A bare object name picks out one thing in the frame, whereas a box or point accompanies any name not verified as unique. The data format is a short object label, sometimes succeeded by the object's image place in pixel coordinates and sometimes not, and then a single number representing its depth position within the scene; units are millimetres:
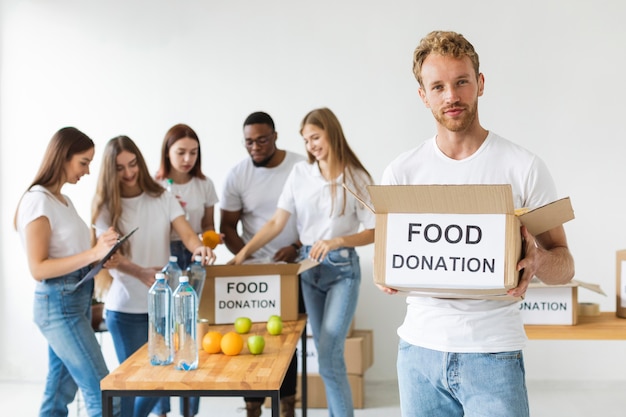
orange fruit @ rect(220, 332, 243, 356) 2480
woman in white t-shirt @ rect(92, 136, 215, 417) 3203
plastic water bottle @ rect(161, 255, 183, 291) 2895
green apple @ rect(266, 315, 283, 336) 2768
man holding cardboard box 1622
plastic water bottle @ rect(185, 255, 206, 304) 2914
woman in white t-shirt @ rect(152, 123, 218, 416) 3678
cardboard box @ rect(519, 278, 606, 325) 2953
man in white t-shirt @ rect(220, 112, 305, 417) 3771
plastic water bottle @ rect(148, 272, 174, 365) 2359
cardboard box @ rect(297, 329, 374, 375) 4316
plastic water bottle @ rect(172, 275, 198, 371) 2312
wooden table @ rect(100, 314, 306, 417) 2143
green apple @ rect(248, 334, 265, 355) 2477
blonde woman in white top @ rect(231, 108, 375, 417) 3387
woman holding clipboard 2861
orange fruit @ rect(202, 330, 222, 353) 2512
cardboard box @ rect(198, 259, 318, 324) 2934
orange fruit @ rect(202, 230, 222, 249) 3500
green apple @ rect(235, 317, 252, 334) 2771
